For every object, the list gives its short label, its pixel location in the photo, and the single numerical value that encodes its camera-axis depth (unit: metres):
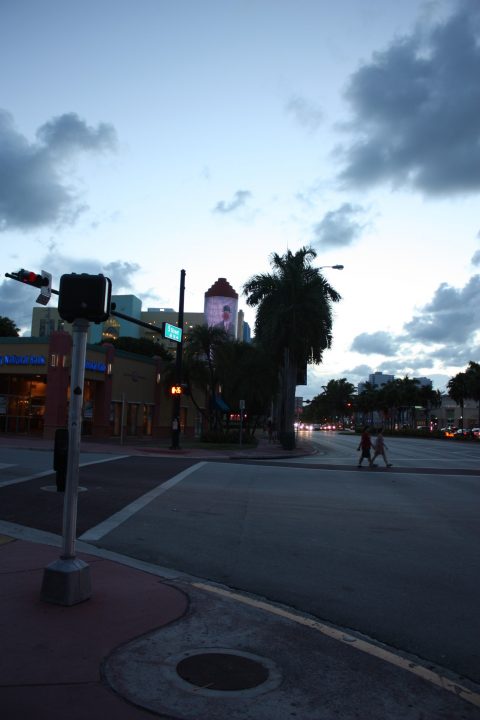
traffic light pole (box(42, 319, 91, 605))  5.39
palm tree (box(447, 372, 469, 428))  101.56
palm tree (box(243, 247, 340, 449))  38.28
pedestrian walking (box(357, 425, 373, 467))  23.34
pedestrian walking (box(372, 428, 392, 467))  23.34
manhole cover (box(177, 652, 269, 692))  4.04
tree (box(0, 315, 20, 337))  69.25
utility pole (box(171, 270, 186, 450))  29.33
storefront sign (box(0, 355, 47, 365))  35.50
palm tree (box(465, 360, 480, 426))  89.69
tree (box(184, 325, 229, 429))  43.31
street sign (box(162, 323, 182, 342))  24.59
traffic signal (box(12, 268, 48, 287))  15.84
